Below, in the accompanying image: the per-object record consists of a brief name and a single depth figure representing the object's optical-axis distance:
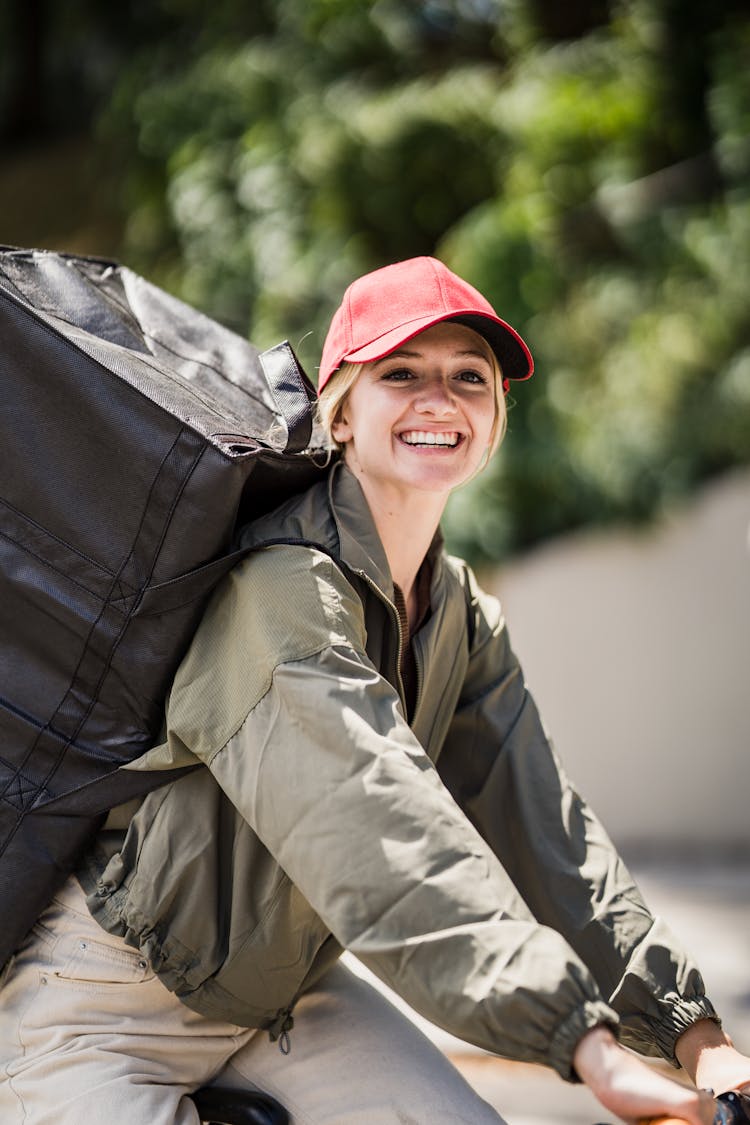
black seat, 1.75
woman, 1.37
